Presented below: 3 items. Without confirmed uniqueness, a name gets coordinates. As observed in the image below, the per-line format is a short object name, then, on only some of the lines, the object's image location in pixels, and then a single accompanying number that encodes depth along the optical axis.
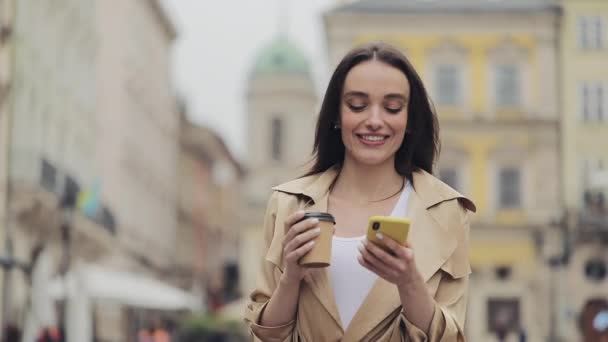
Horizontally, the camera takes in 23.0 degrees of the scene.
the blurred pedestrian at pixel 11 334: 17.52
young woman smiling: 3.90
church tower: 67.75
